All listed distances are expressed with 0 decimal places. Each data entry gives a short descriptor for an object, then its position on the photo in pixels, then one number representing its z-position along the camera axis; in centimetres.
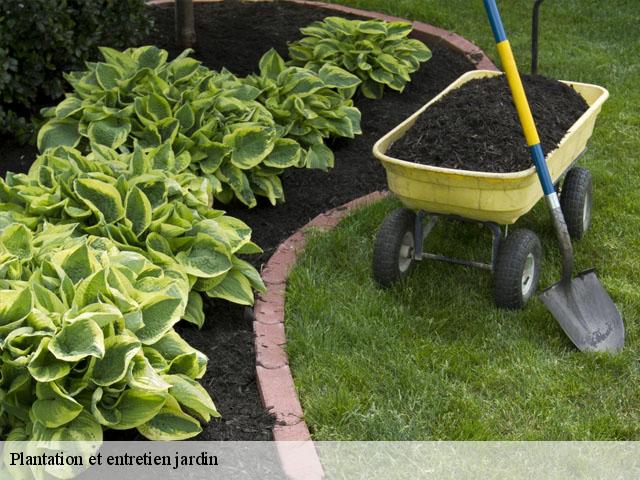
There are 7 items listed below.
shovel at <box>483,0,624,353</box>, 390
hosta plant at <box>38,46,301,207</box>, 473
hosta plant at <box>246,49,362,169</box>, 526
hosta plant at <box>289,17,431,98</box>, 622
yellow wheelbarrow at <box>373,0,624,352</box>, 391
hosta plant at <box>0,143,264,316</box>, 386
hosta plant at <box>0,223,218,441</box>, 297
